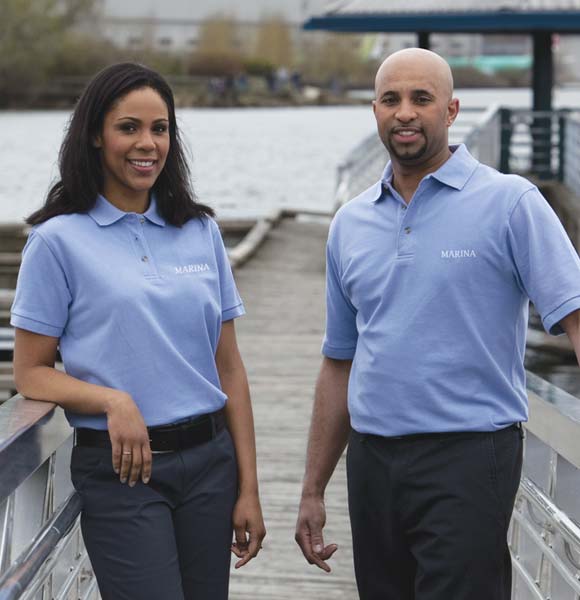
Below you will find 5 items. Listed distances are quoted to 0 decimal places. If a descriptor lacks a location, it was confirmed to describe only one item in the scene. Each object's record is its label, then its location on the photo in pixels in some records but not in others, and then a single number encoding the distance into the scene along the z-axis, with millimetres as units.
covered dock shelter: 19531
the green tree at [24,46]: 93725
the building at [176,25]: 147125
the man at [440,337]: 2791
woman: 2730
